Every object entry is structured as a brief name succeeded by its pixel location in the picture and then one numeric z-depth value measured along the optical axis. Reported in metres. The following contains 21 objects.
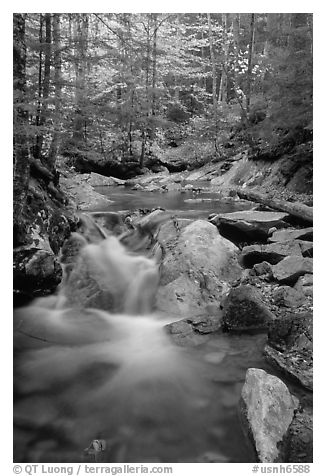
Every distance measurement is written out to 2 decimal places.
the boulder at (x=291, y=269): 4.05
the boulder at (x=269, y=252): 4.57
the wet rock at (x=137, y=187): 11.49
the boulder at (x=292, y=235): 4.83
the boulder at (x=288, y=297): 3.68
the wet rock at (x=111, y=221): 6.33
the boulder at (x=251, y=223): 5.26
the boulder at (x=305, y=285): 3.78
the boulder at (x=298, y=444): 2.12
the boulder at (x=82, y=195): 7.60
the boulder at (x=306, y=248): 4.43
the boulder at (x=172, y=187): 10.94
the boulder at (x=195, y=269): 4.11
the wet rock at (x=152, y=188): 10.99
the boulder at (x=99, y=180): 12.63
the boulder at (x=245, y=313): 3.47
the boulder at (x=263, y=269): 4.36
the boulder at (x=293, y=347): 2.75
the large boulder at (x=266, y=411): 2.12
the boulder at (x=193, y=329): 3.40
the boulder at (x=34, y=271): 3.92
